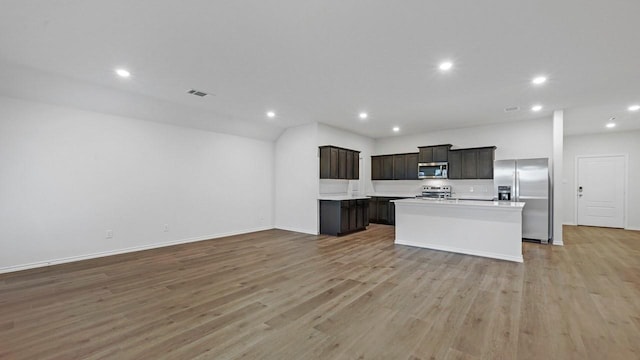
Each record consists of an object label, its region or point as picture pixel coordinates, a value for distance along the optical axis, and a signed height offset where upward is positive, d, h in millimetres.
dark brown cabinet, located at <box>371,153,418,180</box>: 8125 +435
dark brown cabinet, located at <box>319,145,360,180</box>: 6738 +455
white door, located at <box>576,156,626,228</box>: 7504 -267
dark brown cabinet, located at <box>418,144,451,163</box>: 7313 +762
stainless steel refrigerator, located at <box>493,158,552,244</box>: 5754 -219
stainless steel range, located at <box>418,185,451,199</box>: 7547 -309
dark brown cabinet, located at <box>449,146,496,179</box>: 6746 +466
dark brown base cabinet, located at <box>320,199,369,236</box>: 6441 -907
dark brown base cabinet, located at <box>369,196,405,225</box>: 8166 -943
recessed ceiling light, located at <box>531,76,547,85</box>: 3822 +1481
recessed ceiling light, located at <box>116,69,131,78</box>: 3625 +1471
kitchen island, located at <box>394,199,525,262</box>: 4469 -845
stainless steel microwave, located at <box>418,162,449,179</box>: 7327 +293
